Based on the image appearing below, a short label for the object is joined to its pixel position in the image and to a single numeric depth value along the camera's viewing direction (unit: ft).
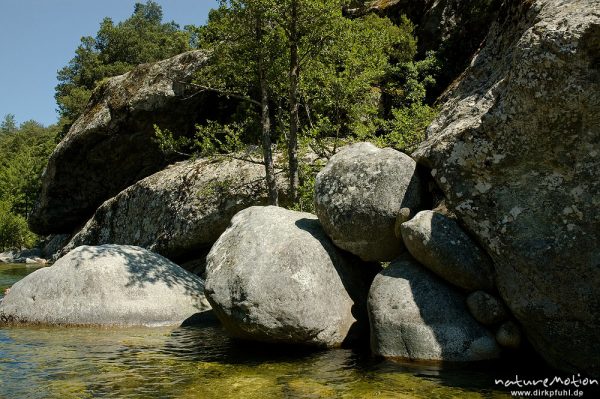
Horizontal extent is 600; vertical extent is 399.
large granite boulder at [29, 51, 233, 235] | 82.74
